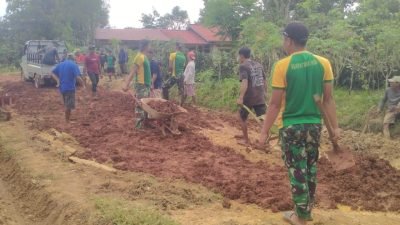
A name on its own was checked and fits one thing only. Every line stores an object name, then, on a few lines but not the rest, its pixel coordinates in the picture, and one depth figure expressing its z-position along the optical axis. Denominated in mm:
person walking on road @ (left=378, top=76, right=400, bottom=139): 10438
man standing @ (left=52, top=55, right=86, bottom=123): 10945
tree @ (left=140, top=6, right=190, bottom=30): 70562
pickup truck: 19891
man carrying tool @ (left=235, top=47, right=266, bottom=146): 8234
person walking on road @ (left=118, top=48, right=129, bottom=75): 23478
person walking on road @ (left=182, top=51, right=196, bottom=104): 13930
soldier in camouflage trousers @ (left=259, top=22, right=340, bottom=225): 4285
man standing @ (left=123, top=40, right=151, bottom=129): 9562
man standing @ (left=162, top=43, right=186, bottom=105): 13750
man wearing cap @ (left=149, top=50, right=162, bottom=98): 11595
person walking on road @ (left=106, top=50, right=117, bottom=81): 22547
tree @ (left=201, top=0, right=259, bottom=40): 23453
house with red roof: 40156
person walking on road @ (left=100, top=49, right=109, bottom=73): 25700
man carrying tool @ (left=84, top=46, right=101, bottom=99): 16375
